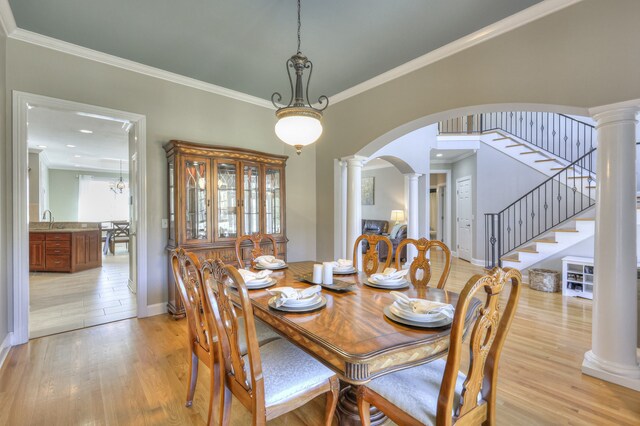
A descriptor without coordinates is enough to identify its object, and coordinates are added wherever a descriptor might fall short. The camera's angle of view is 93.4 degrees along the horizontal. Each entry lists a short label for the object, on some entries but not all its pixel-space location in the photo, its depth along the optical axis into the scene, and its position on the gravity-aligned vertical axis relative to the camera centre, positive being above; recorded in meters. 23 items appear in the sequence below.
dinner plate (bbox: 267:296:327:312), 1.49 -0.48
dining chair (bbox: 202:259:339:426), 1.24 -0.78
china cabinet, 3.37 +0.16
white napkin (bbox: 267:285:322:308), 1.53 -0.44
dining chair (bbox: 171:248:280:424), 1.56 -0.65
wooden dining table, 1.10 -0.51
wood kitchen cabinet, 5.78 -0.72
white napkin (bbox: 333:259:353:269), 2.49 -0.44
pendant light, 2.15 +0.66
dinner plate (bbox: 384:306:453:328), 1.30 -0.49
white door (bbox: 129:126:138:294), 4.02 +0.22
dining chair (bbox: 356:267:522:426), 1.05 -0.73
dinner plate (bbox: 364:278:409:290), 1.97 -0.49
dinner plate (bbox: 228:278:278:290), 1.93 -0.47
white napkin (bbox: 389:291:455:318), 1.37 -0.45
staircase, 5.35 +0.43
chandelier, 10.38 +0.86
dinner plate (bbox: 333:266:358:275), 2.42 -0.48
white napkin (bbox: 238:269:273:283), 2.00 -0.43
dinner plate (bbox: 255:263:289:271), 2.52 -0.47
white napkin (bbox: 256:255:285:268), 2.56 -0.44
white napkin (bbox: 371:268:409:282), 2.04 -0.44
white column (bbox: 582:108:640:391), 2.15 -0.30
